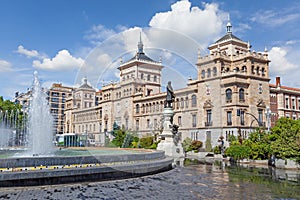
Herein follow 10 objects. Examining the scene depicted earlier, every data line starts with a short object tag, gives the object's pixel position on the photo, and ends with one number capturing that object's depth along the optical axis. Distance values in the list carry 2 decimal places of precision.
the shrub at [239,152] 25.09
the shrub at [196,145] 39.50
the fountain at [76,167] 9.63
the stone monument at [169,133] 26.20
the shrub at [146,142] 39.62
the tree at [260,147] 23.55
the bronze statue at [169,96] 26.16
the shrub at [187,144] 38.41
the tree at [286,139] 19.67
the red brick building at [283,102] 45.28
